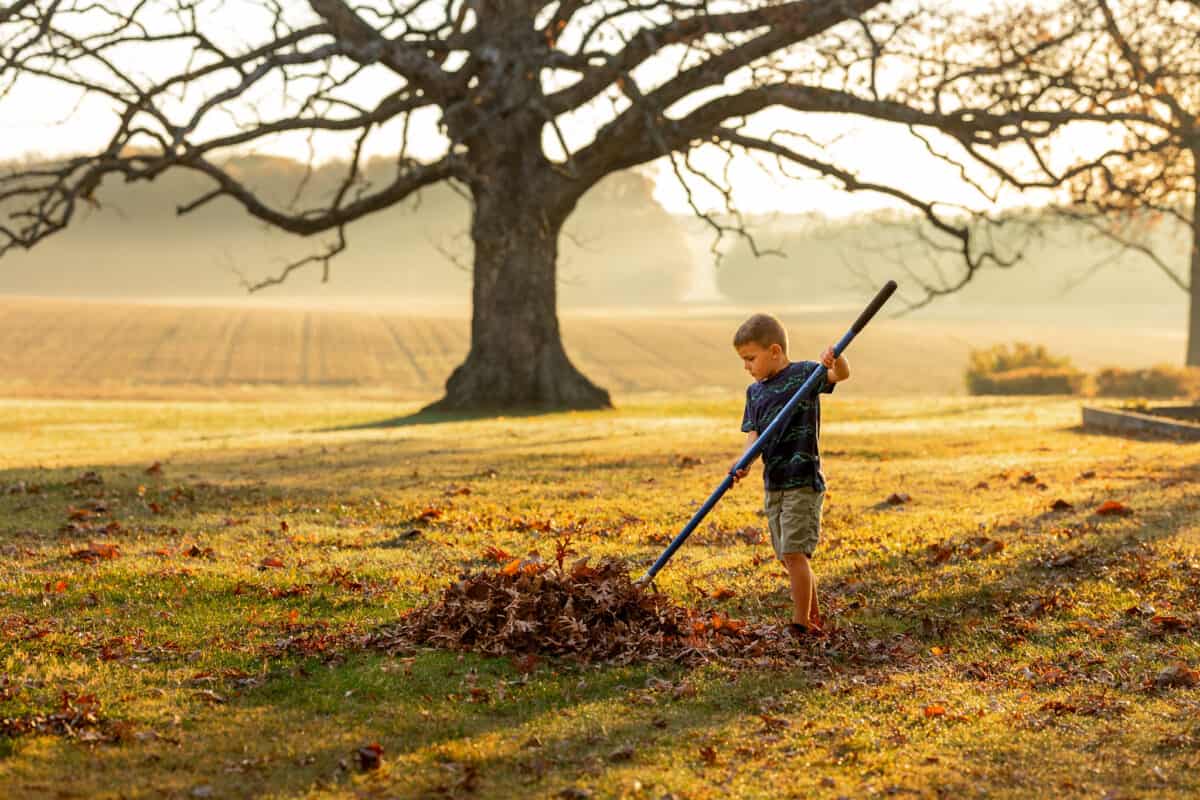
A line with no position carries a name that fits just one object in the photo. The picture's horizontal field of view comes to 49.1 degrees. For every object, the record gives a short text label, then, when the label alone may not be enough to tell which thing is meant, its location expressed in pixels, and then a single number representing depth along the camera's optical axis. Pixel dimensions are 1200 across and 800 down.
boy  7.31
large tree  22.16
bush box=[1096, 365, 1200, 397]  33.16
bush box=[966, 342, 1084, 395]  36.72
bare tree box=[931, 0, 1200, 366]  23.00
